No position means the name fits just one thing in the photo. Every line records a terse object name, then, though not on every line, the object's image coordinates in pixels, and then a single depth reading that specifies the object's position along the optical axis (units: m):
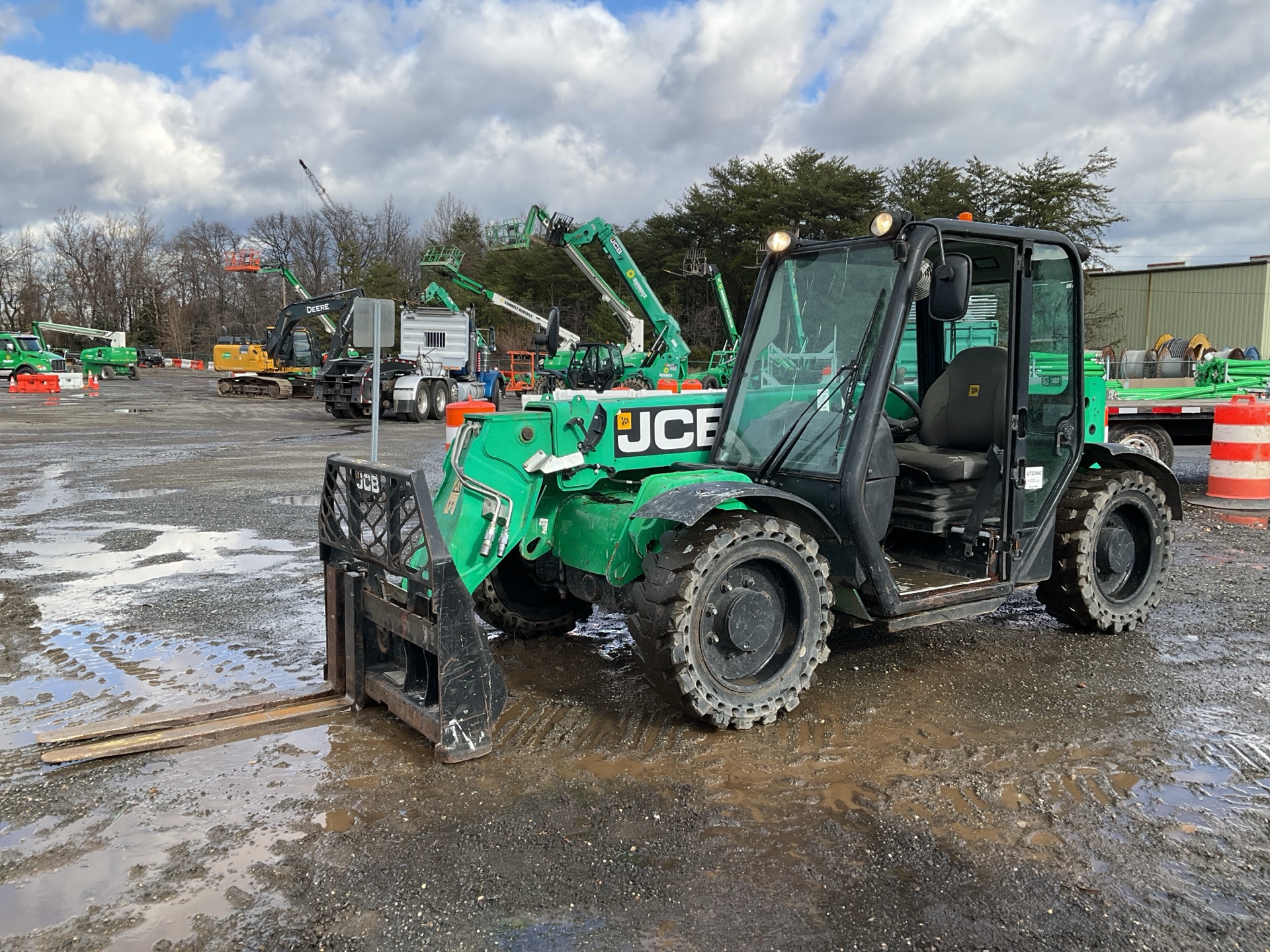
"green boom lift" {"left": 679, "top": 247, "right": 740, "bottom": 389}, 24.74
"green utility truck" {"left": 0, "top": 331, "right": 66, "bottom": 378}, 39.03
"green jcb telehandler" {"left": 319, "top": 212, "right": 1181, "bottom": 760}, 4.20
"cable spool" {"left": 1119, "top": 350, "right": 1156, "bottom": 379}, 17.56
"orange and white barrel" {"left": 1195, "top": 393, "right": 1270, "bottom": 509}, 10.49
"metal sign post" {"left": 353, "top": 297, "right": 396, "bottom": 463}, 8.16
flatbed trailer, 12.34
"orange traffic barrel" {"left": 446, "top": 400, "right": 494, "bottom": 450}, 7.91
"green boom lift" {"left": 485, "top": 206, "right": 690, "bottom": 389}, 27.36
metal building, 34.94
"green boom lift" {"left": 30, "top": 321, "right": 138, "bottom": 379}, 46.12
